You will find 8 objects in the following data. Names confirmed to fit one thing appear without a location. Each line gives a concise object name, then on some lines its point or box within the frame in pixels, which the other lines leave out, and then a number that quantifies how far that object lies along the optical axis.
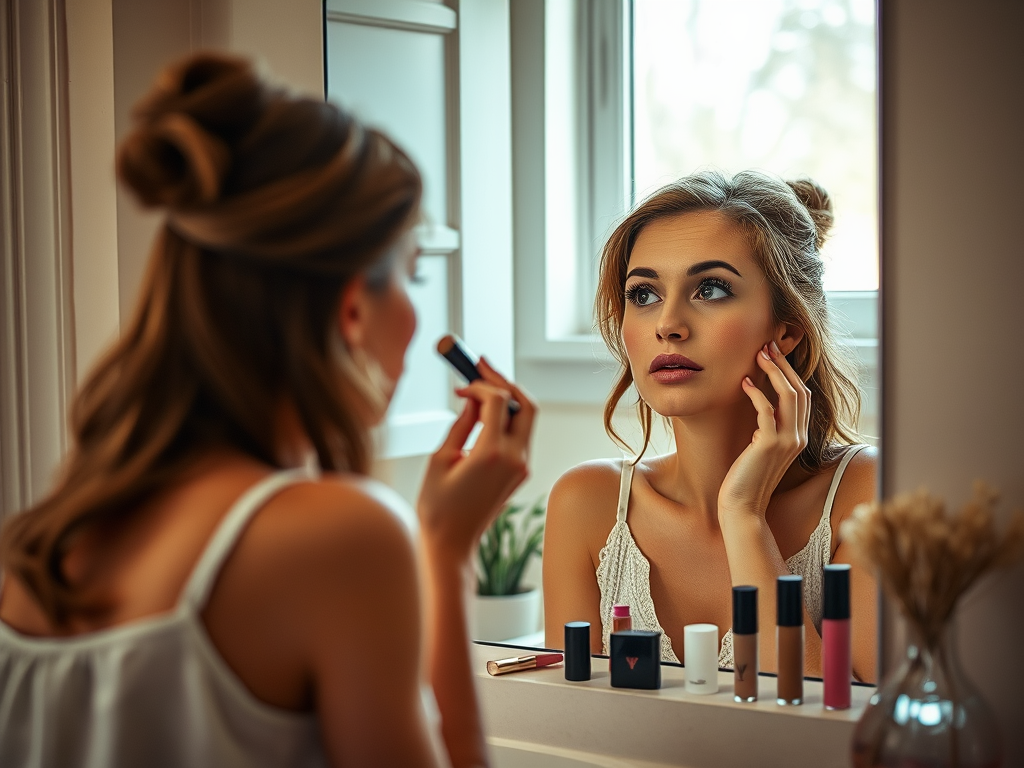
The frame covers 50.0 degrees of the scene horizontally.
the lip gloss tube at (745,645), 0.89
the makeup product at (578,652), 0.96
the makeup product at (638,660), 0.93
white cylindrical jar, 0.91
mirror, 1.11
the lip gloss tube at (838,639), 0.86
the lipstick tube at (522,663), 0.98
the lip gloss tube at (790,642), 0.87
